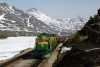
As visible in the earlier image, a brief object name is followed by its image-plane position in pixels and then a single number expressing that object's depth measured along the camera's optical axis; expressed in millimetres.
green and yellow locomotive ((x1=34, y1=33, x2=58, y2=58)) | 30016
